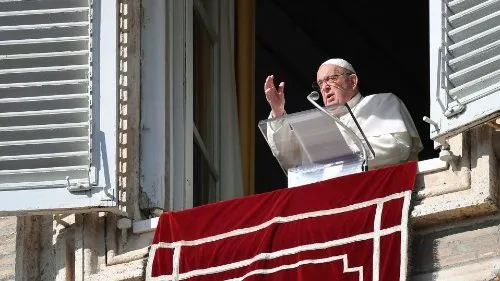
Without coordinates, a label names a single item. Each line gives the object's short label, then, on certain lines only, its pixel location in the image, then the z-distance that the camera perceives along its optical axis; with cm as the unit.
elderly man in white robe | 1887
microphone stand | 1787
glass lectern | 1844
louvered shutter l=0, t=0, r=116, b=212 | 1889
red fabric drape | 1758
